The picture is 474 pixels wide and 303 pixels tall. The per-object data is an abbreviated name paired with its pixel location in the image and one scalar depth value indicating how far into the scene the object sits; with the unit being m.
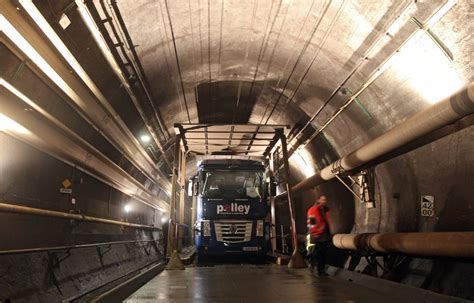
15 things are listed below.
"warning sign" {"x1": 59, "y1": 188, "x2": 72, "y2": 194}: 7.02
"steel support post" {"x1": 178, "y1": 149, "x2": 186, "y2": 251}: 12.15
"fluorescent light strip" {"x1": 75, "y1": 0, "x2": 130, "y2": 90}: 5.66
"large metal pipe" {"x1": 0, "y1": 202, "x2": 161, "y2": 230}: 4.70
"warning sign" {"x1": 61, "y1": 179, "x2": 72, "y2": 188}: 7.18
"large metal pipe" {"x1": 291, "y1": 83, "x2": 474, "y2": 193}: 5.00
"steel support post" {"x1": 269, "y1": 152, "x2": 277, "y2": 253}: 12.28
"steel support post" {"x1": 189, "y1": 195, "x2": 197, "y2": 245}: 16.17
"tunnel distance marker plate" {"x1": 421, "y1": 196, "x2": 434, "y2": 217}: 7.45
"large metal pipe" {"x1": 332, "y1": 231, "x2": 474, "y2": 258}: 5.24
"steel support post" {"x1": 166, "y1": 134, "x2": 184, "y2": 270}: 8.88
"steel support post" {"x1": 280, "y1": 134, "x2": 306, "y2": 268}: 9.02
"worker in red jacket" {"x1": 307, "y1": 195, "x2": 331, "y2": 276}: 8.28
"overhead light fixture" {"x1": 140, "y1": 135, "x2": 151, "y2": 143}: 11.77
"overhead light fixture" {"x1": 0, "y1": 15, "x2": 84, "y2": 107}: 3.94
